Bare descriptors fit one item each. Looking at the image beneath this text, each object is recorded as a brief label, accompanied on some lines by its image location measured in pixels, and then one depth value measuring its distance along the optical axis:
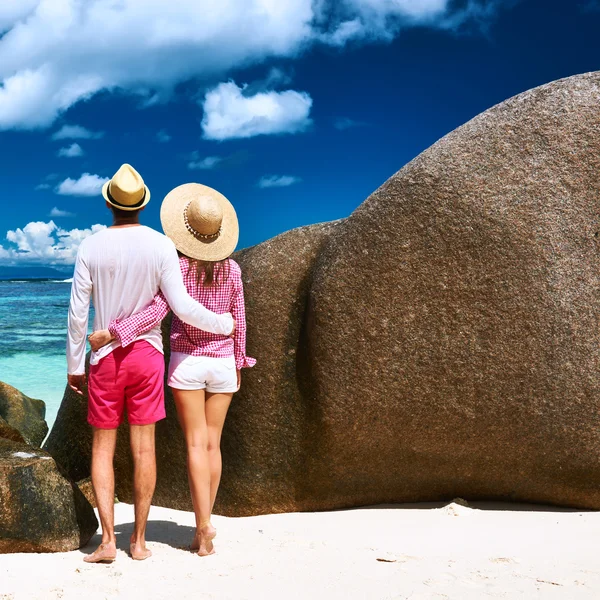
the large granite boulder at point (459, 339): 4.17
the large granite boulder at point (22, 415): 7.41
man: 3.41
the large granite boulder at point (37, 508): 3.49
